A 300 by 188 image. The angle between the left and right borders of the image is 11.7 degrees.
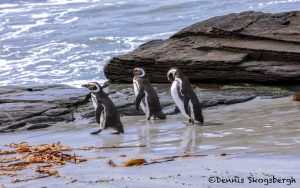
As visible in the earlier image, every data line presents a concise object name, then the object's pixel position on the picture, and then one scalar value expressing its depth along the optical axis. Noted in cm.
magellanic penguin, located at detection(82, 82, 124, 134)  1671
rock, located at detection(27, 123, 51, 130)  1832
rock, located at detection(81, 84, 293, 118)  1955
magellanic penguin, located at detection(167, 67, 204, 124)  1702
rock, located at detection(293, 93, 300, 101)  1828
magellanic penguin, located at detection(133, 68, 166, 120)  1840
